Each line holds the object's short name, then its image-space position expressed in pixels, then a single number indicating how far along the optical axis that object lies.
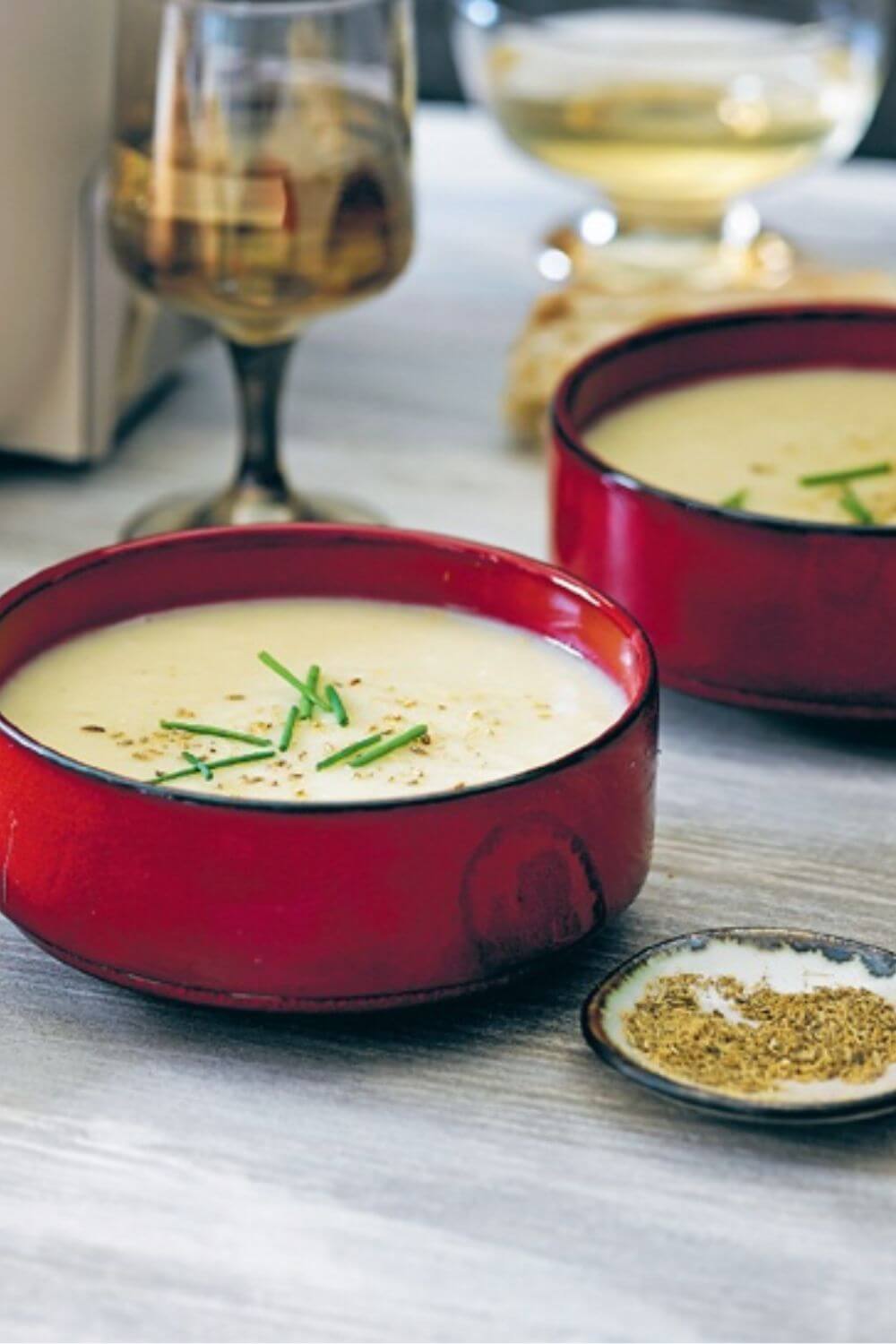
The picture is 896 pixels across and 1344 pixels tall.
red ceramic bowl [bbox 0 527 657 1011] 0.77
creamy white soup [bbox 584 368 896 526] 0.95
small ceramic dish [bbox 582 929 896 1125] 0.77
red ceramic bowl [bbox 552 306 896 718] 0.89
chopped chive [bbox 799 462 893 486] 0.95
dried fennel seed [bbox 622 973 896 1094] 0.78
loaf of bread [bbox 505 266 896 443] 1.07
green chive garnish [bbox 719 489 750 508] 0.94
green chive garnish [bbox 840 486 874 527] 0.93
